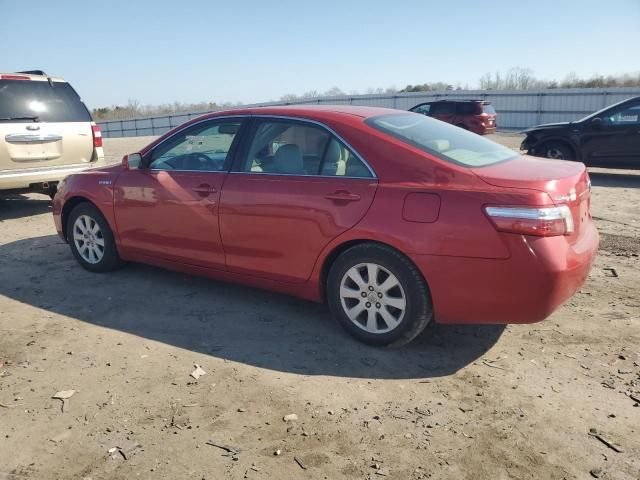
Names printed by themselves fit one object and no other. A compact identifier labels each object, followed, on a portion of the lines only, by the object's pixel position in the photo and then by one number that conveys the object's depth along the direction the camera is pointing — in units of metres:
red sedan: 3.36
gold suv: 7.69
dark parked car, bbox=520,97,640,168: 10.88
